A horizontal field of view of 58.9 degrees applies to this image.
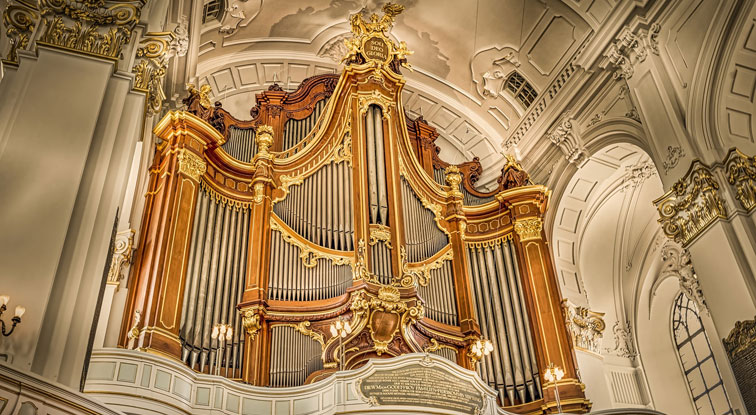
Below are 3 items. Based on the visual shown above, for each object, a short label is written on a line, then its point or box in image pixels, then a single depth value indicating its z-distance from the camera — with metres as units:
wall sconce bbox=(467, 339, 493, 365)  10.61
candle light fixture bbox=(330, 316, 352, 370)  9.17
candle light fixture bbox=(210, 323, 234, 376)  9.05
